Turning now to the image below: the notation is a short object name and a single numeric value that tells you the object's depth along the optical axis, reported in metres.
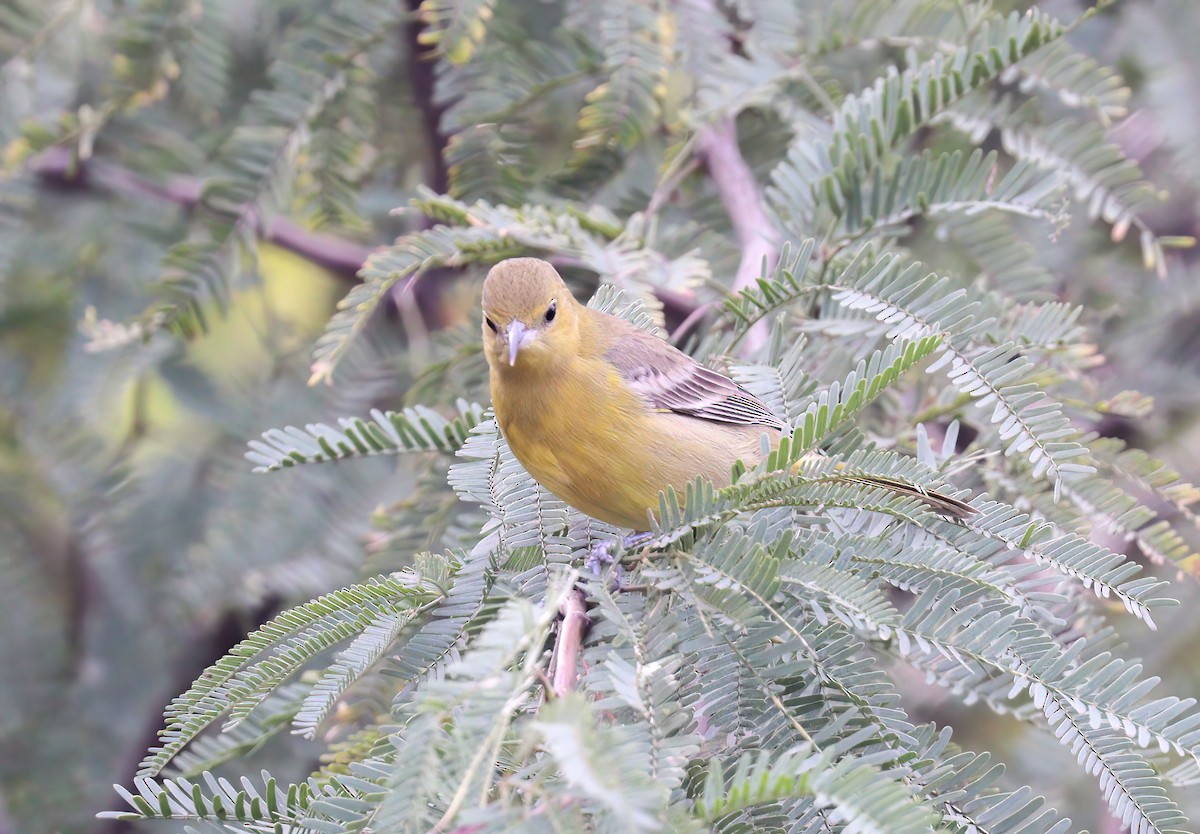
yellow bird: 6.28
